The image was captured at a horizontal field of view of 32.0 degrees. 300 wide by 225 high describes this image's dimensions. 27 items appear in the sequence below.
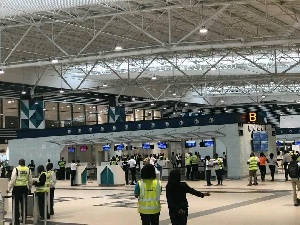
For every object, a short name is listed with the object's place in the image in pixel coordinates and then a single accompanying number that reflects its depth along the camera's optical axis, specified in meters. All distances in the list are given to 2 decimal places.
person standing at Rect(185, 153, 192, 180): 28.52
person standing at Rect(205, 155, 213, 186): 24.52
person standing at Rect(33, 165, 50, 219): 12.89
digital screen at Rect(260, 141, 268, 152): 30.25
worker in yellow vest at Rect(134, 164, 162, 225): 7.79
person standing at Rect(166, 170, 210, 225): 7.89
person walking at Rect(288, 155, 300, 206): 15.02
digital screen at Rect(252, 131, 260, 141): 29.74
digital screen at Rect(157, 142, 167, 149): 32.09
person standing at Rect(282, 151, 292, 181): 27.38
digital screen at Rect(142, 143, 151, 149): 32.66
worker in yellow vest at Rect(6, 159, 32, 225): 12.58
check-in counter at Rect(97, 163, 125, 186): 26.91
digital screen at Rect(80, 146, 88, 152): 34.97
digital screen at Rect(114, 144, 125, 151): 33.72
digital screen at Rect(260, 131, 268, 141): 30.31
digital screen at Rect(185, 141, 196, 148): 30.78
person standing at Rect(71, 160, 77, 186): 28.02
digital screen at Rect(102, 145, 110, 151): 34.25
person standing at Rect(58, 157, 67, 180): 32.50
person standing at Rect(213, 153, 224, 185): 24.23
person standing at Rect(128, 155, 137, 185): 26.39
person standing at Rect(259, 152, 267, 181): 26.18
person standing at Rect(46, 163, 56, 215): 13.38
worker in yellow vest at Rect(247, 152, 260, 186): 23.56
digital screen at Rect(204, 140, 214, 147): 30.04
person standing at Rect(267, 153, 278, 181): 26.41
